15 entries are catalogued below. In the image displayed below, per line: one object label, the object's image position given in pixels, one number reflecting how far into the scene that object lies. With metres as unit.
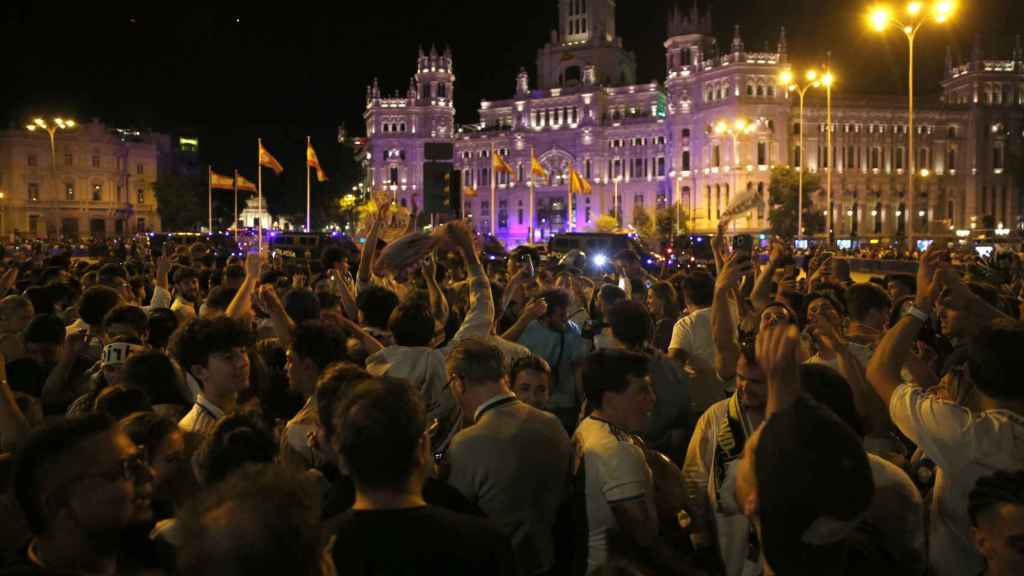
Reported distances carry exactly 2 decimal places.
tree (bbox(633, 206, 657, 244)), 83.72
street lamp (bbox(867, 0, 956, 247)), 21.08
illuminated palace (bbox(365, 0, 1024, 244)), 80.19
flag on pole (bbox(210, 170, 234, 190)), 37.31
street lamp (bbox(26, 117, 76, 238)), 36.35
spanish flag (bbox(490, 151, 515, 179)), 51.59
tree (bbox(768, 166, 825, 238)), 70.25
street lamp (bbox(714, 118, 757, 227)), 76.94
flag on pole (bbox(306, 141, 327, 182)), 38.50
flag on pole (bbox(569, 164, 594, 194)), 52.91
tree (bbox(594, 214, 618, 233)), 80.06
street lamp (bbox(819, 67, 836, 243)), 32.81
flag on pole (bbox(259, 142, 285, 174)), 36.00
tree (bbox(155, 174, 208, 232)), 80.19
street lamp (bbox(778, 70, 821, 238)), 34.25
